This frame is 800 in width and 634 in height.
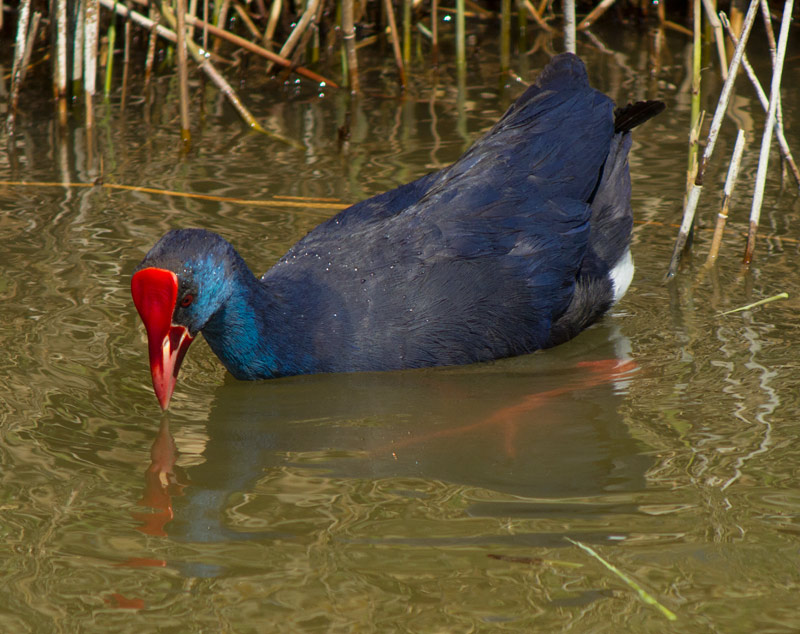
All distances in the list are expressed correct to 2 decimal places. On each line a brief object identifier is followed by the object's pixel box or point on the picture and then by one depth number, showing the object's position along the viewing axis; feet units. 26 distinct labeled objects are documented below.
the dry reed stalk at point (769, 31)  27.53
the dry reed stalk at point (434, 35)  42.78
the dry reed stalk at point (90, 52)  36.91
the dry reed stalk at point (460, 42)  41.58
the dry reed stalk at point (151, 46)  39.47
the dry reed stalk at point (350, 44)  36.91
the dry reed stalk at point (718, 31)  28.19
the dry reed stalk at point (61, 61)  37.18
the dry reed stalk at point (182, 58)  34.50
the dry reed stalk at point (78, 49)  37.57
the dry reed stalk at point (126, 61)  40.91
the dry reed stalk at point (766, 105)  27.26
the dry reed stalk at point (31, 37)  38.68
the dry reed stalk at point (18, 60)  37.58
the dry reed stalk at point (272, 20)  43.37
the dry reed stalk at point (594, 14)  43.77
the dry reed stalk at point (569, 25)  29.55
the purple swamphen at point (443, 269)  22.39
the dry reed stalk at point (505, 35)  42.09
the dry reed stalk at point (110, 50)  39.73
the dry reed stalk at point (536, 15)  44.29
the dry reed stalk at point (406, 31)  42.55
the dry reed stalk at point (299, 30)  40.27
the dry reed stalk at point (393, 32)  40.19
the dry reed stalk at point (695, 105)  27.20
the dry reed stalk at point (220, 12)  41.83
